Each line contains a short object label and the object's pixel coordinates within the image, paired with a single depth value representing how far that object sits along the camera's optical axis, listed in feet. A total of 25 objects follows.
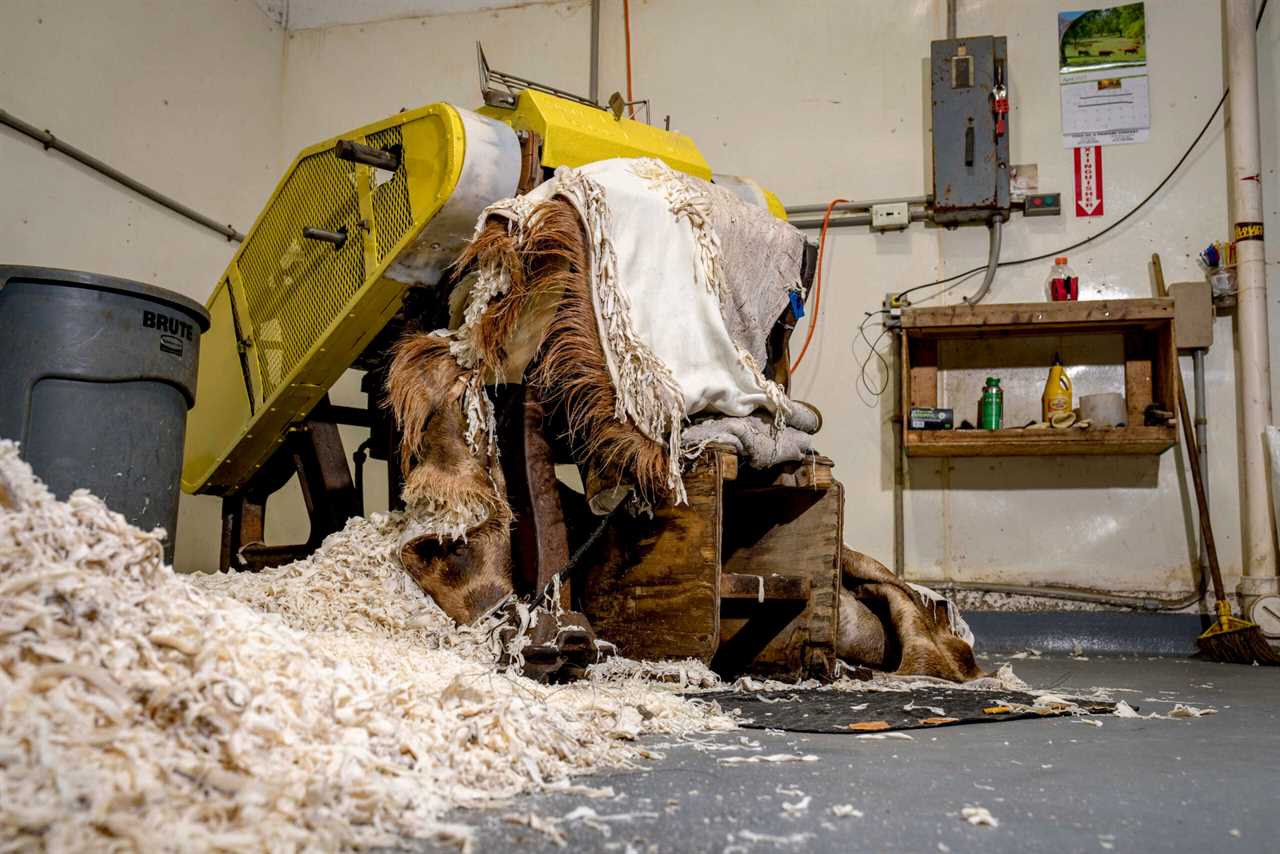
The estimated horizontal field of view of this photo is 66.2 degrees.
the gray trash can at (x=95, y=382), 6.84
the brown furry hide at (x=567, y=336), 6.10
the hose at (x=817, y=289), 12.29
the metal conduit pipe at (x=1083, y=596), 11.09
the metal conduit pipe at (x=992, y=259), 11.80
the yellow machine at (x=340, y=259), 7.02
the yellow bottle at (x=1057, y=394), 11.10
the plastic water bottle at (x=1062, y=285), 11.50
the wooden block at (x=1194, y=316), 11.25
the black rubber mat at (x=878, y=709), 5.09
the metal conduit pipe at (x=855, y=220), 12.25
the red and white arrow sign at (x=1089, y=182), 11.91
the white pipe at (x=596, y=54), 13.33
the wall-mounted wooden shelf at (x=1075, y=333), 10.75
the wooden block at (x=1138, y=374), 11.41
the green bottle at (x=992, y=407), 11.27
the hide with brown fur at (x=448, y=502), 6.04
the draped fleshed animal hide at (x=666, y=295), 6.18
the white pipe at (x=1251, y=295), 10.87
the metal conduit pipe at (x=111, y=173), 9.68
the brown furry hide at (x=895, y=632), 7.63
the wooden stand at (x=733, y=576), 6.17
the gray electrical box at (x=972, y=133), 11.83
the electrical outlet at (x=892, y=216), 12.15
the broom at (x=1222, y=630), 10.09
